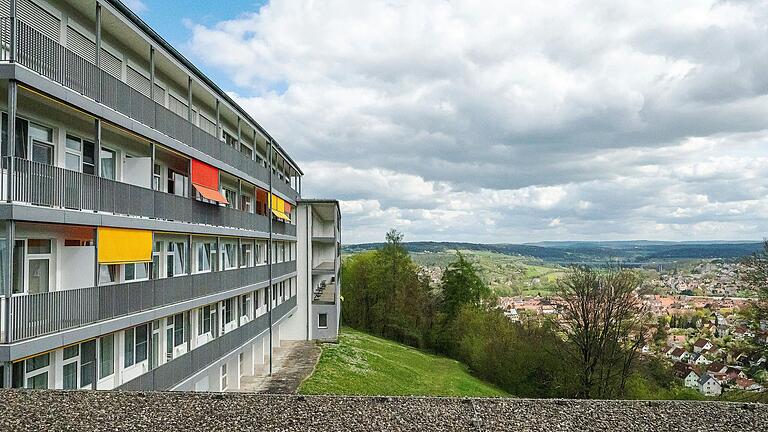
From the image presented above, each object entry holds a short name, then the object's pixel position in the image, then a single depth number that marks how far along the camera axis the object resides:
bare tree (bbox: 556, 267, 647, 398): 28.06
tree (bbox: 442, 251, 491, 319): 49.66
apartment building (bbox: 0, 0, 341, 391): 9.41
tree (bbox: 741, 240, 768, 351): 21.41
